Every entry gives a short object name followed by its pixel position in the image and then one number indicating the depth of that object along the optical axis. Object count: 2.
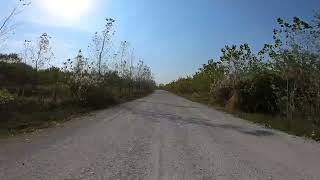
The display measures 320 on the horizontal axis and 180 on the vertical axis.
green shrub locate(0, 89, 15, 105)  7.51
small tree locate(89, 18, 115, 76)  16.95
